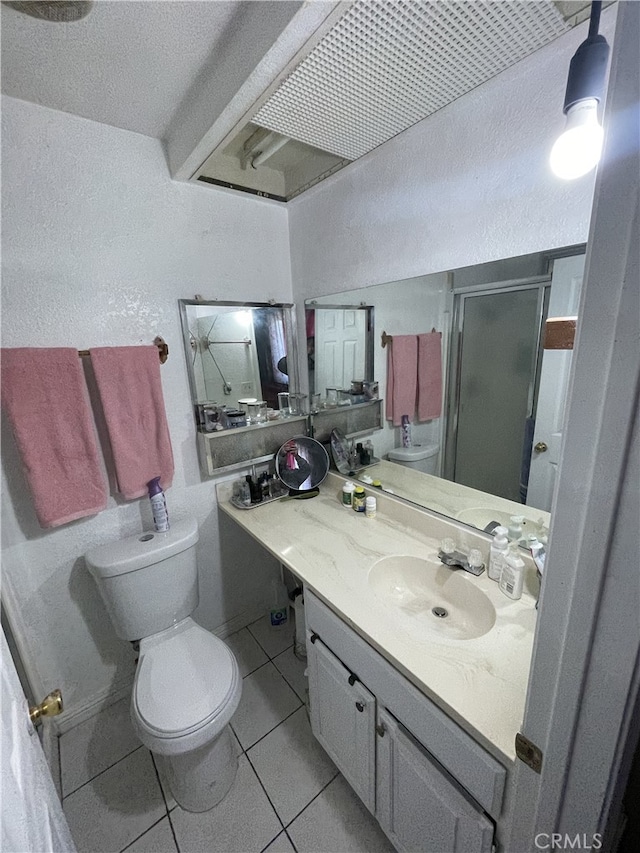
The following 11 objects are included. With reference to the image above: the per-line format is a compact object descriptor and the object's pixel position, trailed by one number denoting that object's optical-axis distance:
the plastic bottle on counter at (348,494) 1.58
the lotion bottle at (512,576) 0.98
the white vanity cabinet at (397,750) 0.73
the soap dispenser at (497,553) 1.04
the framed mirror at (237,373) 1.57
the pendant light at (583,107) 0.59
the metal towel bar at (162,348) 1.45
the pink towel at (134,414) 1.30
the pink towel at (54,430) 1.14
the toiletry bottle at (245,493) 1.66
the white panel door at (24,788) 0.42
